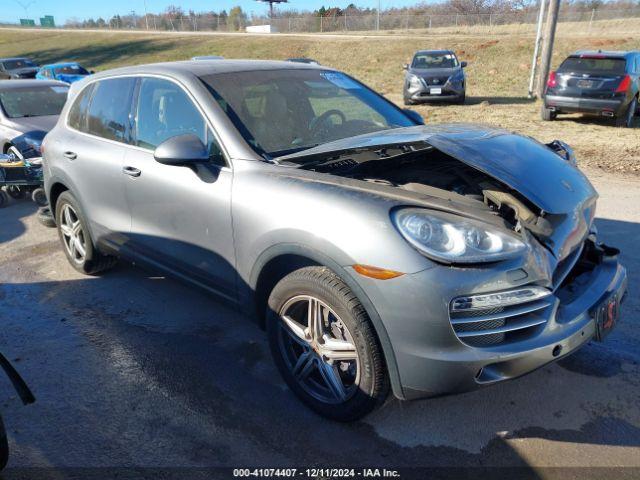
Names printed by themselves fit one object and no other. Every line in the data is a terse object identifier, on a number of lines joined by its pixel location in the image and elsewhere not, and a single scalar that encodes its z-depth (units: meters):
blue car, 20.86
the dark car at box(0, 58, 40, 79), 25.31
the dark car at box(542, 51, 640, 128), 11.56
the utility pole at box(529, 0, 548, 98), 17.70
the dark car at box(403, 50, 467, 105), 15.66
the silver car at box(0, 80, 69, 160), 7.83
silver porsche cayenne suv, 2.33
